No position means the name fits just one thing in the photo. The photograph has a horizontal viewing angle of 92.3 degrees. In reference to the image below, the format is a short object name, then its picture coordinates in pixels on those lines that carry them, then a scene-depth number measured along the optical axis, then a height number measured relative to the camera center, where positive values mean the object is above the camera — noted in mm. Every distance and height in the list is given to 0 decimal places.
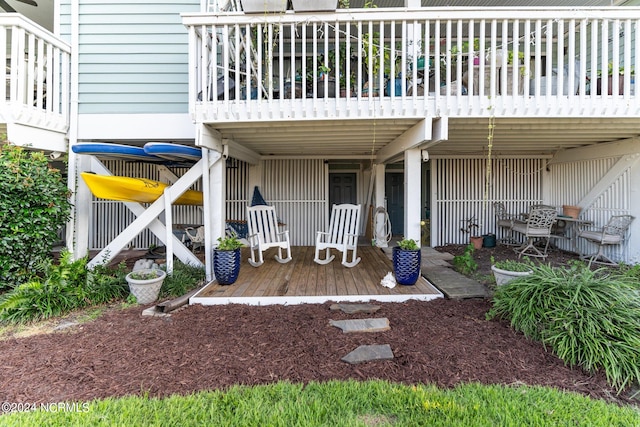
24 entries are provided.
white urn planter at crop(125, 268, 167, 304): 3533 -782
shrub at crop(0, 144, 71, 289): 3449 +60
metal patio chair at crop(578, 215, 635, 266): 4926 -307
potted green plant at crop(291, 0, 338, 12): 3445 +2386
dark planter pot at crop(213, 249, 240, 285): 3889 -616
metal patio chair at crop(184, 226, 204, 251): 5800 -353
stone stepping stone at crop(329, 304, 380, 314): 3244 -981
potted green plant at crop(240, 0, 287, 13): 3426 +2373
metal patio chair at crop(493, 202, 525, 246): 6785 -62
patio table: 5711 -258
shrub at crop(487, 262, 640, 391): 2131 -811
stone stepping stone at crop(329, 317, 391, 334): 2824 -1019
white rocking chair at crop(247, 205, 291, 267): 4797 -235
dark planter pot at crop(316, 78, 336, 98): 3727 +1584
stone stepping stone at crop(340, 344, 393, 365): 2355 -1078
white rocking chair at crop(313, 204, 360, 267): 4668 -243
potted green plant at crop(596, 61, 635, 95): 3816 +1664
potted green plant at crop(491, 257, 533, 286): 3361 -613
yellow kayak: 3754 +374
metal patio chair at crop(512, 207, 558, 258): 5438 -141
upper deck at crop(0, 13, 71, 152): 3617 +1630
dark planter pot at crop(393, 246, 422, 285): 3805 -614
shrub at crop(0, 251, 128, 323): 3164 -840
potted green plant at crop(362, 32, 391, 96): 3469 +1896
